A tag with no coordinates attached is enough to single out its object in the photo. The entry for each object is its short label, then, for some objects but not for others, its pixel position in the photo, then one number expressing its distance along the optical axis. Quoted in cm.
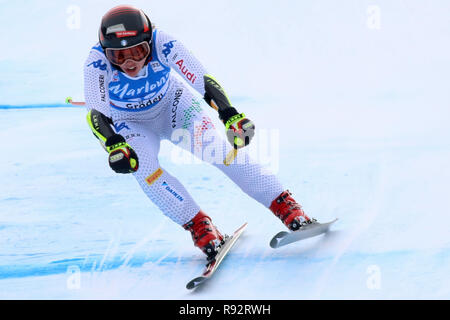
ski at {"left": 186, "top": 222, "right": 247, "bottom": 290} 793
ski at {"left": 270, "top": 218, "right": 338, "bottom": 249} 845
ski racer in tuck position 779
